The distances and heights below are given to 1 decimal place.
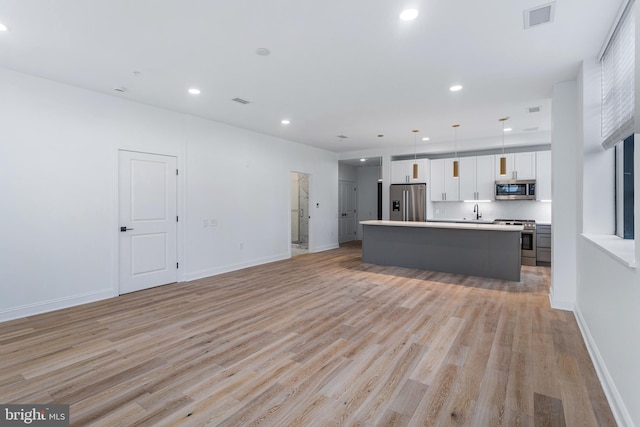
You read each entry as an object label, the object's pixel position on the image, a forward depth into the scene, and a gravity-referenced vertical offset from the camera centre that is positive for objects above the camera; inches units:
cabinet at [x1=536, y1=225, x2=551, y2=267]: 257.1 -26.1
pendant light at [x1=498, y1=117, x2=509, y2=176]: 207.1 +31.0
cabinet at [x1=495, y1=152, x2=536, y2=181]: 268.8 +40.8
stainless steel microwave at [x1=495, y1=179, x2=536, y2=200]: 268.2 +20.4
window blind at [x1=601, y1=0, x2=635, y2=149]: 95.3 +45.2
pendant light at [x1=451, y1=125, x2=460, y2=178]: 239.7 +67.0
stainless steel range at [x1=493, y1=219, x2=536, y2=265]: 260.4 -25.6
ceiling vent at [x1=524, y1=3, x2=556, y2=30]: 96.0 +62.5
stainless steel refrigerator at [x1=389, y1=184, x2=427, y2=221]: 318.0 +11.0
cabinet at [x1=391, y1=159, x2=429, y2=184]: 317.1 +42.8
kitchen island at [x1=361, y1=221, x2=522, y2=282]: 211.0 -25.7
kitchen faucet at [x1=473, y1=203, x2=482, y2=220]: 305.3 +0.9
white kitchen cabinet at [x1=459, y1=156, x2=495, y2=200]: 288.8 +32.8
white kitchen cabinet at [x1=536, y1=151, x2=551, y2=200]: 262.8 +32.0
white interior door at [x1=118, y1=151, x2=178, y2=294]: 183.9 -5.1
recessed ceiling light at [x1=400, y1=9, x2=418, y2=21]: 97.9 +62.5
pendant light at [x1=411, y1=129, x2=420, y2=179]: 257.8 +65.0
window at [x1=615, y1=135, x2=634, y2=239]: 110.5 +8.5
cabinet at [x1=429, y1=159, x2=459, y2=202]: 307.9 +30.8
